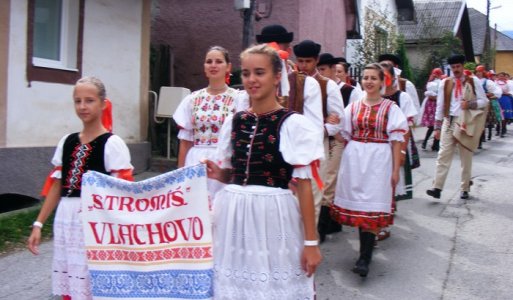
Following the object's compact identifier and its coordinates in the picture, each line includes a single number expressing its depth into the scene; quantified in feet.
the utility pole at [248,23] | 36.58
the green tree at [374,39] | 54.95
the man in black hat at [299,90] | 15.79
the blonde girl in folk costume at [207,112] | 15.40
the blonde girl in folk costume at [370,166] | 16.53
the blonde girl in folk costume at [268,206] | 9.61
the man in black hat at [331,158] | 20.59
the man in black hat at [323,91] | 17.76
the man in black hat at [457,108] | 26.58
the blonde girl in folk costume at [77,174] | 11.25
